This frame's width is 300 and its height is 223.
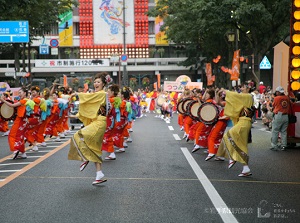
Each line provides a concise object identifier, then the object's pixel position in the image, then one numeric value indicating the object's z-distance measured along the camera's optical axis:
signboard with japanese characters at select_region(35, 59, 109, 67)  55.50
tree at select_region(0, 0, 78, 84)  31.69
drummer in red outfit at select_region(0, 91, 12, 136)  18.69
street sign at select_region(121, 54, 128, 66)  40.72
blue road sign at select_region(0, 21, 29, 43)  27.34
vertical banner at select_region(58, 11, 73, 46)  61.03
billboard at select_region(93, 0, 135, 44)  60.03
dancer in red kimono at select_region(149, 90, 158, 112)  36.49
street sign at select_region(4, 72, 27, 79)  35.84
